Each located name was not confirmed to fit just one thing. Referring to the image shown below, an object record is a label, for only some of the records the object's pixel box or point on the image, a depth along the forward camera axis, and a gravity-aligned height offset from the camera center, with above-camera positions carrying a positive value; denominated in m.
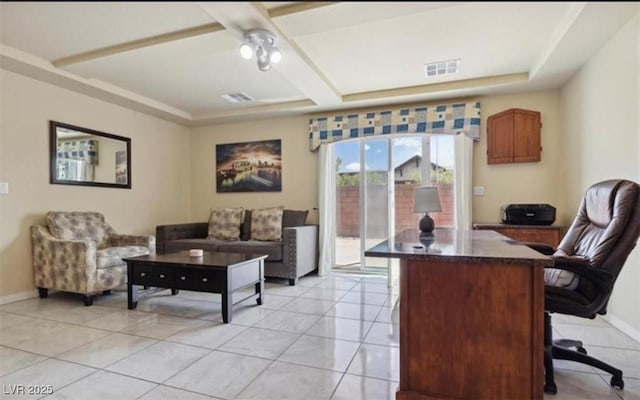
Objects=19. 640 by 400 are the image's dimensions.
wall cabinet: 3.80 +0.71
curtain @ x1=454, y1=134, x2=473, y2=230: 4.00 +0.22
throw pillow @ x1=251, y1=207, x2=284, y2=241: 4.43 -0.31
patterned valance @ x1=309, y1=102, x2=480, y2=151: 4.04 +0.99
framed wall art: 5.02 +0.52
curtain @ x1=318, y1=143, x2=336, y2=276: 4.53 -0.09
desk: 1.44 -0.55
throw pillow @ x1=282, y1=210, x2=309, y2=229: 4.55 -0.24
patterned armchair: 3.13 -0.52
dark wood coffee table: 2.78 -0.63
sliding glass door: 4.27 +0.20
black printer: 3.35 -0.15
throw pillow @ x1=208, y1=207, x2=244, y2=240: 4.65 -0.31
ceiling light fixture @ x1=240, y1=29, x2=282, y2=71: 2.37 +1.12
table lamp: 2.68 -0.01
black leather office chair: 1.67 -0.33
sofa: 4.00 -0.49
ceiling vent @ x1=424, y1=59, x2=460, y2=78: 3.24 +1.30
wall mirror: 3.66 +0.53
